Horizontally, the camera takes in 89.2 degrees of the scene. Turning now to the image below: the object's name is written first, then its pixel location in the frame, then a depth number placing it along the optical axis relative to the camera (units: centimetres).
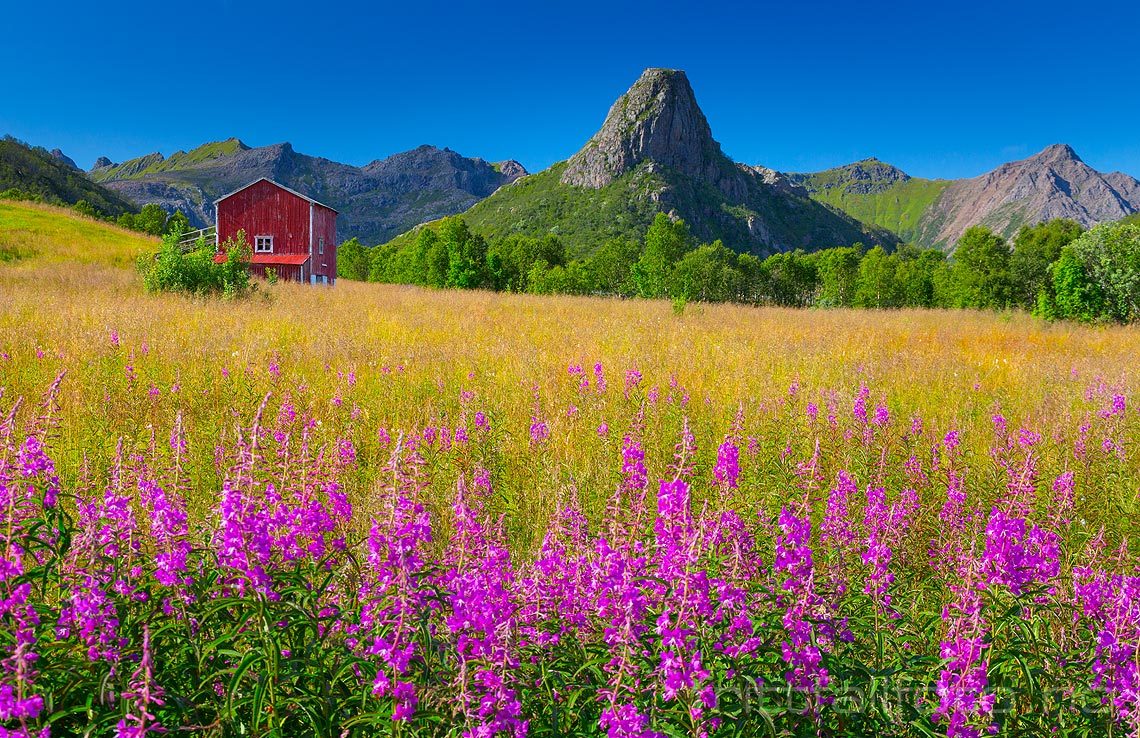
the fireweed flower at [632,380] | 693
